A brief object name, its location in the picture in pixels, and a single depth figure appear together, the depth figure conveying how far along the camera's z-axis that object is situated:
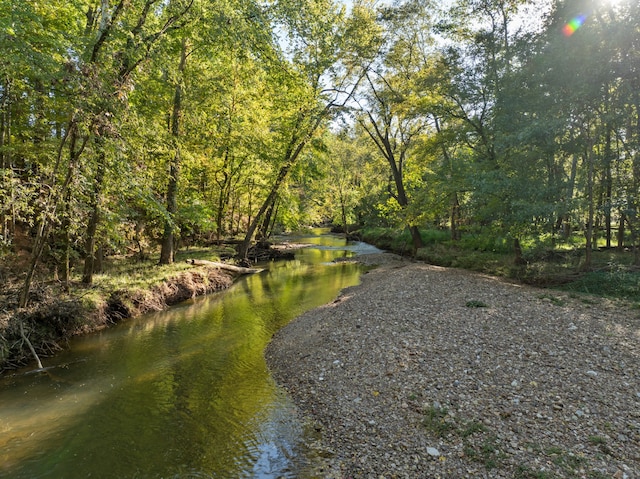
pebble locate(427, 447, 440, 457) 5.17
